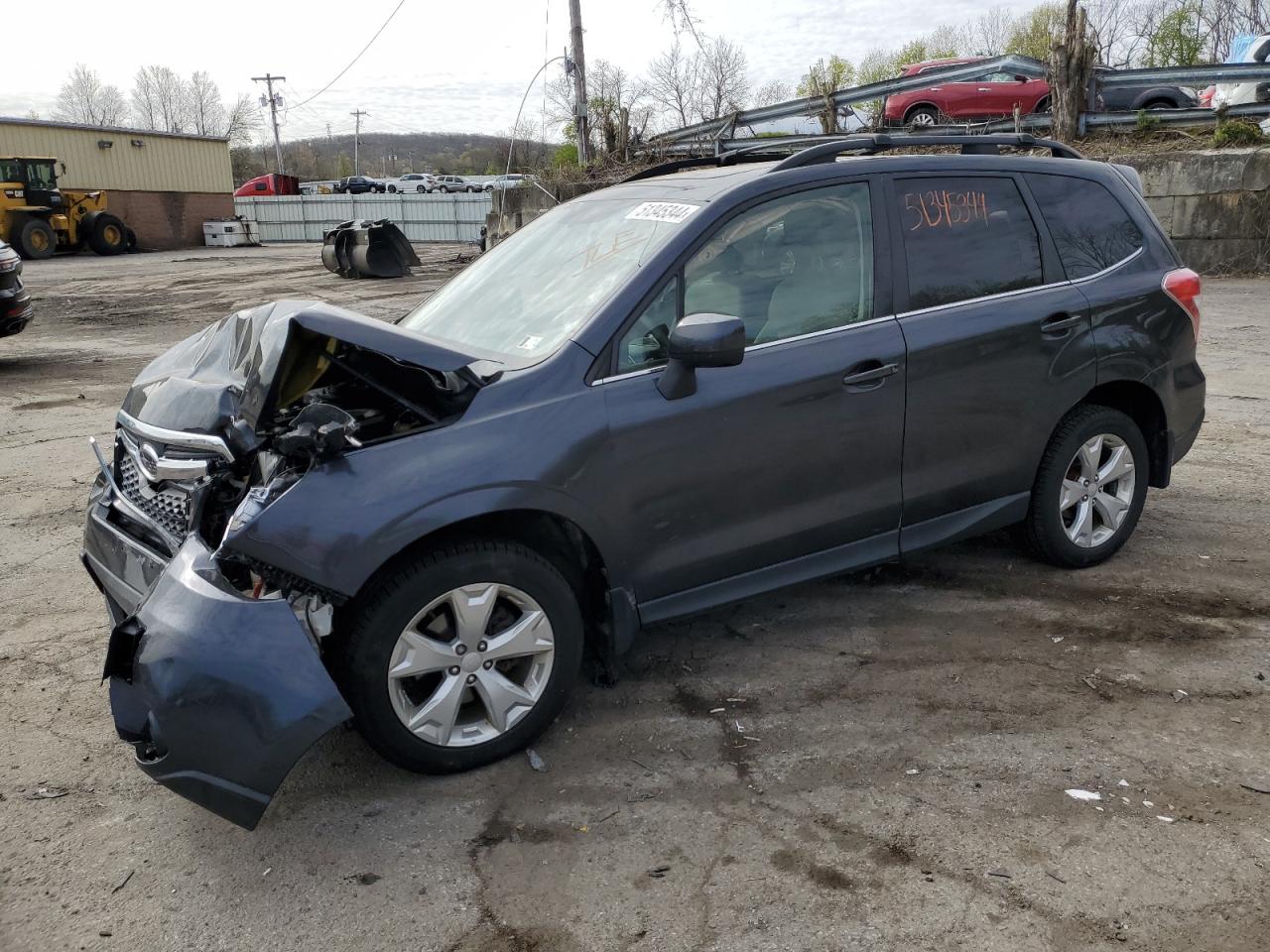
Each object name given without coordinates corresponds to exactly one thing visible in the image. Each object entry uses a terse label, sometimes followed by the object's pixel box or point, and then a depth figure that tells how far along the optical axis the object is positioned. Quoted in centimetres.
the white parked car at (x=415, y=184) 6166
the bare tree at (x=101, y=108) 10294
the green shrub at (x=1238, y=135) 1499
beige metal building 3806
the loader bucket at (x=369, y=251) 2002
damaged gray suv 282
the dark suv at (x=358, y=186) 5884
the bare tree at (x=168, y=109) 10644
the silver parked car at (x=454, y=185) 6047
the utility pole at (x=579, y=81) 2081
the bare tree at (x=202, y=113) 10619
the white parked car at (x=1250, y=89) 1634
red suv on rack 2053
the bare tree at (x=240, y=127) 9306
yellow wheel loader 2927
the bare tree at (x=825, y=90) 1923
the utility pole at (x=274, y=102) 8200
